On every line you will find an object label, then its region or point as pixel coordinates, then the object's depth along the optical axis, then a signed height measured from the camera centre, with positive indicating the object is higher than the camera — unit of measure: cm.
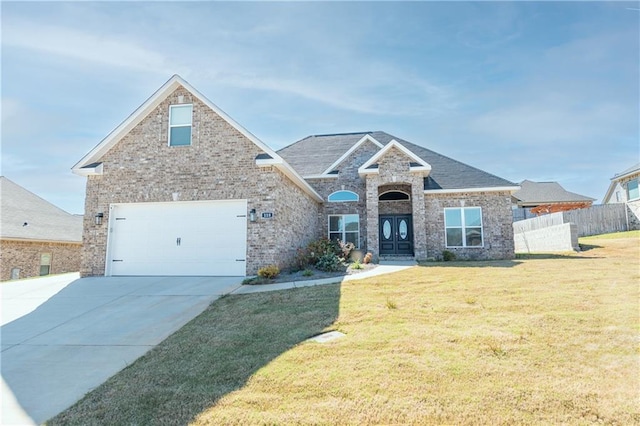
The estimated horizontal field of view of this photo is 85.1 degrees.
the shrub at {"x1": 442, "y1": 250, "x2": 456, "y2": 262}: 1647 -66
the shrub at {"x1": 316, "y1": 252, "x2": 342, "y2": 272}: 1284 -74
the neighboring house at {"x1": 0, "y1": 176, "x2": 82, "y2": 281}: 1891 +54
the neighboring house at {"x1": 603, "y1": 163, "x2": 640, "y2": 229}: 2475 +385
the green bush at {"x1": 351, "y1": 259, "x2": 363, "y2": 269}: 1298 -86
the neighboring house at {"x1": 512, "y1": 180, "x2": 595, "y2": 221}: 3416 +408
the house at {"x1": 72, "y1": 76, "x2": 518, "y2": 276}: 1216 +177
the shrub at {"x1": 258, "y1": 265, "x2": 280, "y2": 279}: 1109 -90
